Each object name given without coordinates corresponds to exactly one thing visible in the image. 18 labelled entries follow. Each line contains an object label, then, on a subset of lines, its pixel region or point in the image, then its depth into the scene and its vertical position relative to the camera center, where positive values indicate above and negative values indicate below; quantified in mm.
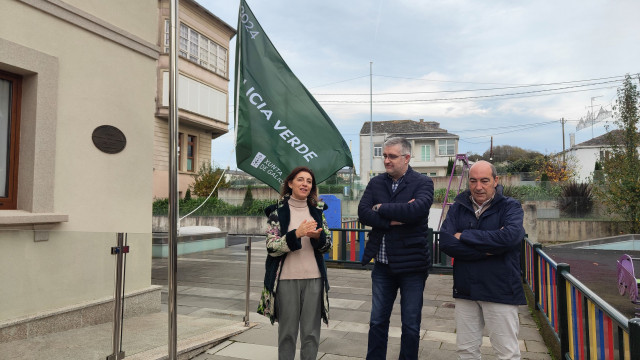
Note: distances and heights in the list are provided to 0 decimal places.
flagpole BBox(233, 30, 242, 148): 4520 +1159
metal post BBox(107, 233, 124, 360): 3674 -870
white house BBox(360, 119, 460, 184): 51906 +7020
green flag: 4648 +963
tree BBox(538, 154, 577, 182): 32719 +2942
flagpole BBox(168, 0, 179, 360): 2859 +186
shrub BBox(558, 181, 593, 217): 19453 +292
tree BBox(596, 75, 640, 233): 16812 +1637
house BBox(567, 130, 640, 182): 53875 +7064
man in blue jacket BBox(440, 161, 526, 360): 3014 -415
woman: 3391 -599
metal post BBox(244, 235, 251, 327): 5297 -989
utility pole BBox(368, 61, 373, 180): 41812 +11136
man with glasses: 3480 -338
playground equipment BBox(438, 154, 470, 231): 13797 +1572
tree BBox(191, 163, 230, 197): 26484 +1393
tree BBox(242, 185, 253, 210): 22570 +230
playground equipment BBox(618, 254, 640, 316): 4863 -856
